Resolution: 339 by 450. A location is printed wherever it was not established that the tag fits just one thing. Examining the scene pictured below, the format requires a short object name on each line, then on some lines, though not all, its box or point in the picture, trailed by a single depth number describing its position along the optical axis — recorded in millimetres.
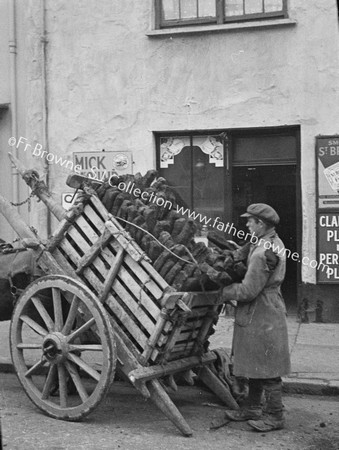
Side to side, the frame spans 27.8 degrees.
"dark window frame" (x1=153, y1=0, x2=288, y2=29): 10023
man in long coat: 5270
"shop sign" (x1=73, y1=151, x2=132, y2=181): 10609
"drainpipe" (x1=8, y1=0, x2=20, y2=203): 11438
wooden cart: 5148
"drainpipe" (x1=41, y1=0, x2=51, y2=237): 10961
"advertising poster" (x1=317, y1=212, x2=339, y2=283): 9656
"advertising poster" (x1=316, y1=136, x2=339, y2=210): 9625
